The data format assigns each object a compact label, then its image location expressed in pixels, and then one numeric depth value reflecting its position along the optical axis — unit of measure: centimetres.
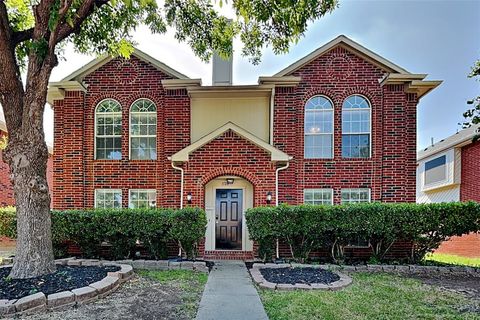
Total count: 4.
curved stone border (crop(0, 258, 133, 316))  504
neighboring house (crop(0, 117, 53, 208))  1362
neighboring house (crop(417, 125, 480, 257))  1288
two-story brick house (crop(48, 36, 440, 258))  1041
